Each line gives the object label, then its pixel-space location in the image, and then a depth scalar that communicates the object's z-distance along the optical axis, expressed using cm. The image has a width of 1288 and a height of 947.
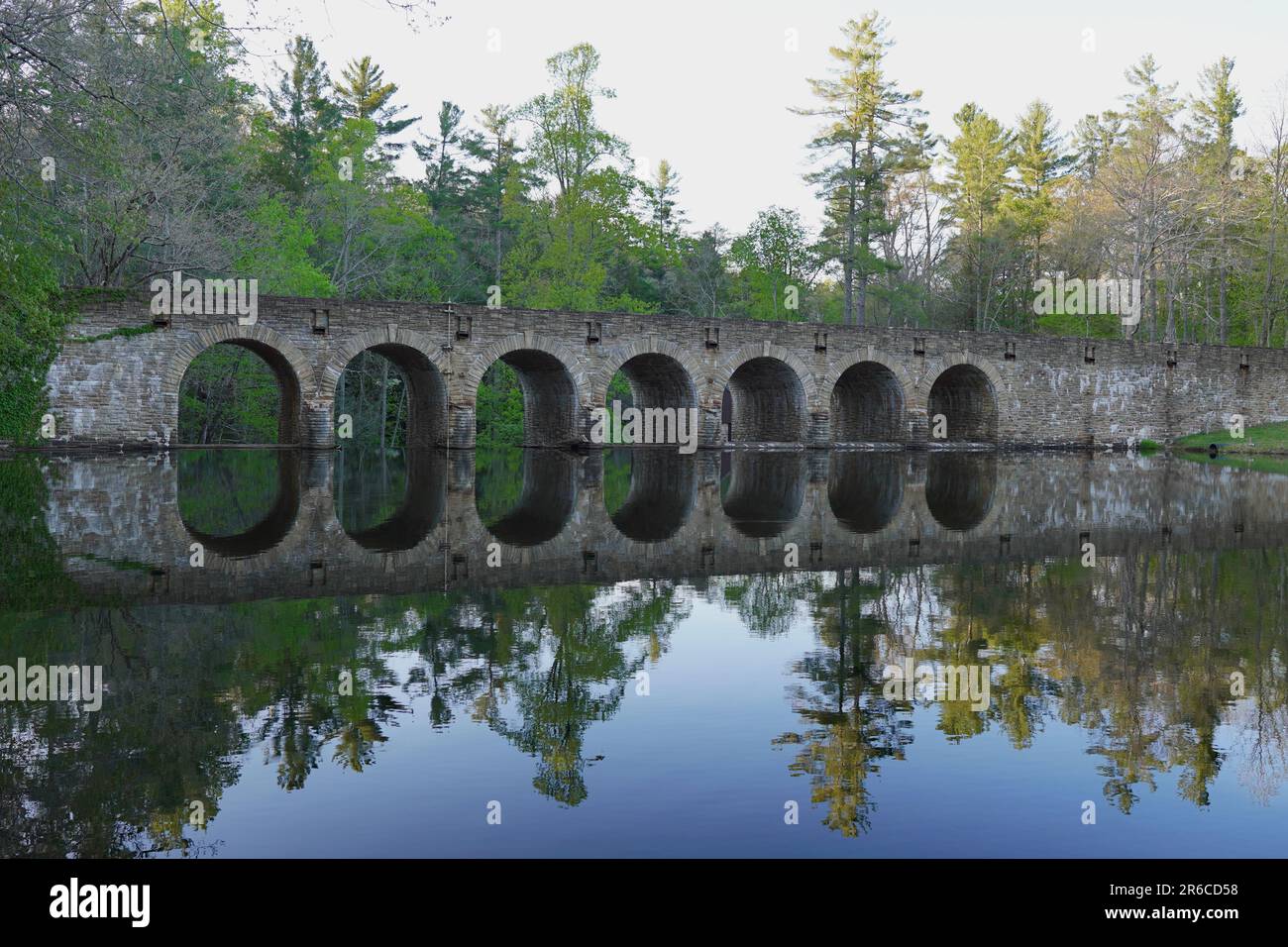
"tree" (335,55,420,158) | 5916
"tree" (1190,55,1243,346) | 5006
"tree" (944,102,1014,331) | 5616
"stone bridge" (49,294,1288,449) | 2873
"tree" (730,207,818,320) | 5697
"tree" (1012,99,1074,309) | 5838
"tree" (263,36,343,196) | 5003
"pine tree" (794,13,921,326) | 5150
